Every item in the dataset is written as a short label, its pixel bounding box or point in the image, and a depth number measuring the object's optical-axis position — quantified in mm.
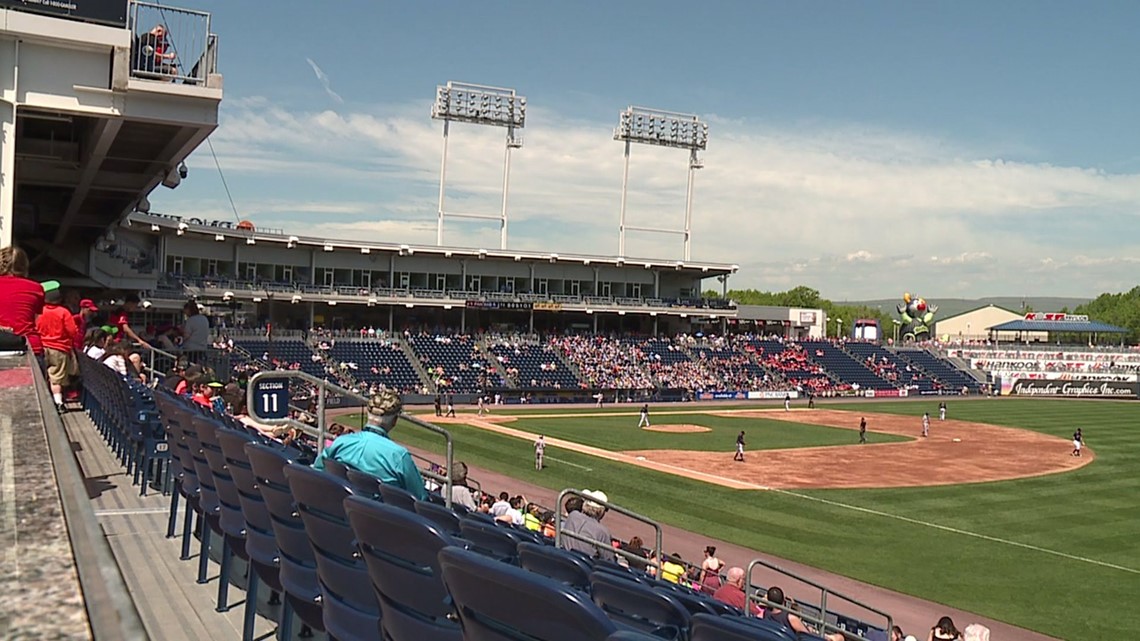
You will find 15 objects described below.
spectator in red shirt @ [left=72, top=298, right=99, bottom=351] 13197
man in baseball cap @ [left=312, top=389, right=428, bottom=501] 4797
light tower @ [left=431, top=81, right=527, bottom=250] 68312
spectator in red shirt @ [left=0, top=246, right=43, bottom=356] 8070
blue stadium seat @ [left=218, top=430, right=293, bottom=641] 4258
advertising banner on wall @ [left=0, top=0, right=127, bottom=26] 13070
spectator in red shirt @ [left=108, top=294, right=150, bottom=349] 14391
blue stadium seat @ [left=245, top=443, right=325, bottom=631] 3785
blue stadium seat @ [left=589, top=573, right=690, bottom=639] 3078
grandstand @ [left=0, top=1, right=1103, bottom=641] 1906
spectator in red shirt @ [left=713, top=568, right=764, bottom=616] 9547
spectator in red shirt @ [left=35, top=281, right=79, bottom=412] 9453
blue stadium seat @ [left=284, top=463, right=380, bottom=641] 3172
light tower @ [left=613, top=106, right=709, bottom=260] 74062
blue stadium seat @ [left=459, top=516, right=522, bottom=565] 3771
